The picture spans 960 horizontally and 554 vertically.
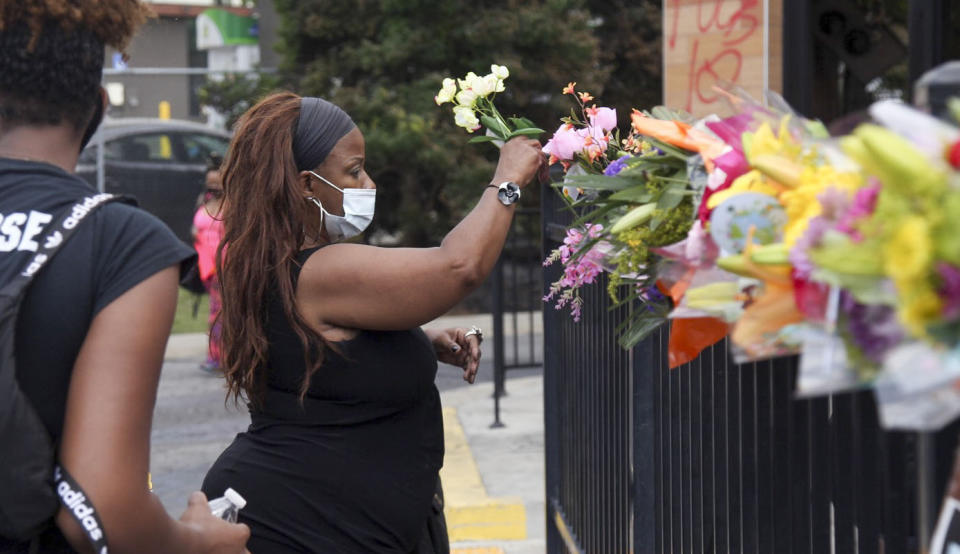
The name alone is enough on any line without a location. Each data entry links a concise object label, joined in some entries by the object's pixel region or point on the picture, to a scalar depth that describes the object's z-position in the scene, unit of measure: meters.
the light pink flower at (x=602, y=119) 5.58
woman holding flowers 5.57
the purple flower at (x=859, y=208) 2.56
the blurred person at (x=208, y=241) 19.95
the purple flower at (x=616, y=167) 4.88
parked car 30.64
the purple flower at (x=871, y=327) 2.53
